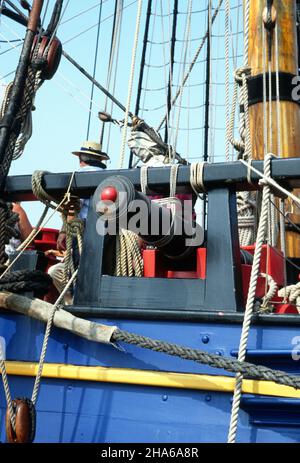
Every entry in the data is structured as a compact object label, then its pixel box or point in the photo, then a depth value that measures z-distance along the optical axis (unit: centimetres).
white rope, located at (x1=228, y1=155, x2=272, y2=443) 461
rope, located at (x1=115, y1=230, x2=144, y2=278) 594
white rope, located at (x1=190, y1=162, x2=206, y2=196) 550
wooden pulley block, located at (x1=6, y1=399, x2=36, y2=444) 514
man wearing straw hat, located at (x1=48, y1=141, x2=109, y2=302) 980
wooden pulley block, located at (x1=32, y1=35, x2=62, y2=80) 658
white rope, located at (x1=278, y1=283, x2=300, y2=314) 652
